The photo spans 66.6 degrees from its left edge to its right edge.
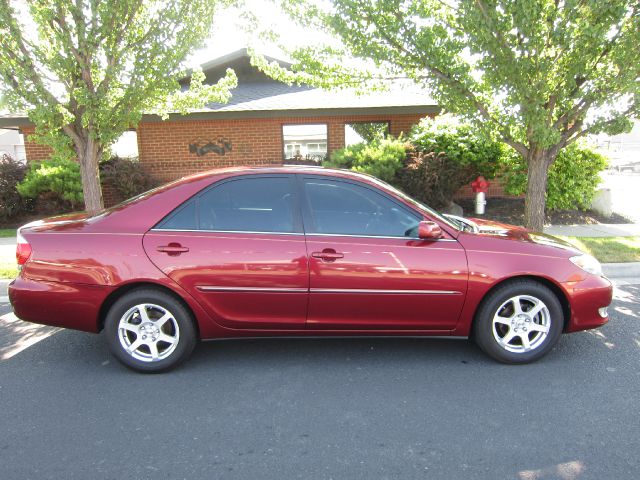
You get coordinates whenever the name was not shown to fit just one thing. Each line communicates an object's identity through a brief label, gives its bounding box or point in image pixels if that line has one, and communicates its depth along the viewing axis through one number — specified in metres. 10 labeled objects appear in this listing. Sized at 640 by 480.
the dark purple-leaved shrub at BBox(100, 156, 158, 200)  11.17
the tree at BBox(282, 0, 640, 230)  5.66
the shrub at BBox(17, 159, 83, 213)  10.50
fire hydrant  10.42
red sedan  3.63
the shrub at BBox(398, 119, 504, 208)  10.05
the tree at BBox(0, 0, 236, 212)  5.86
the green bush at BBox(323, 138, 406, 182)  9.84
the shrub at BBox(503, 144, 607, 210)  10.20
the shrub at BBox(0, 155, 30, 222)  10.71
